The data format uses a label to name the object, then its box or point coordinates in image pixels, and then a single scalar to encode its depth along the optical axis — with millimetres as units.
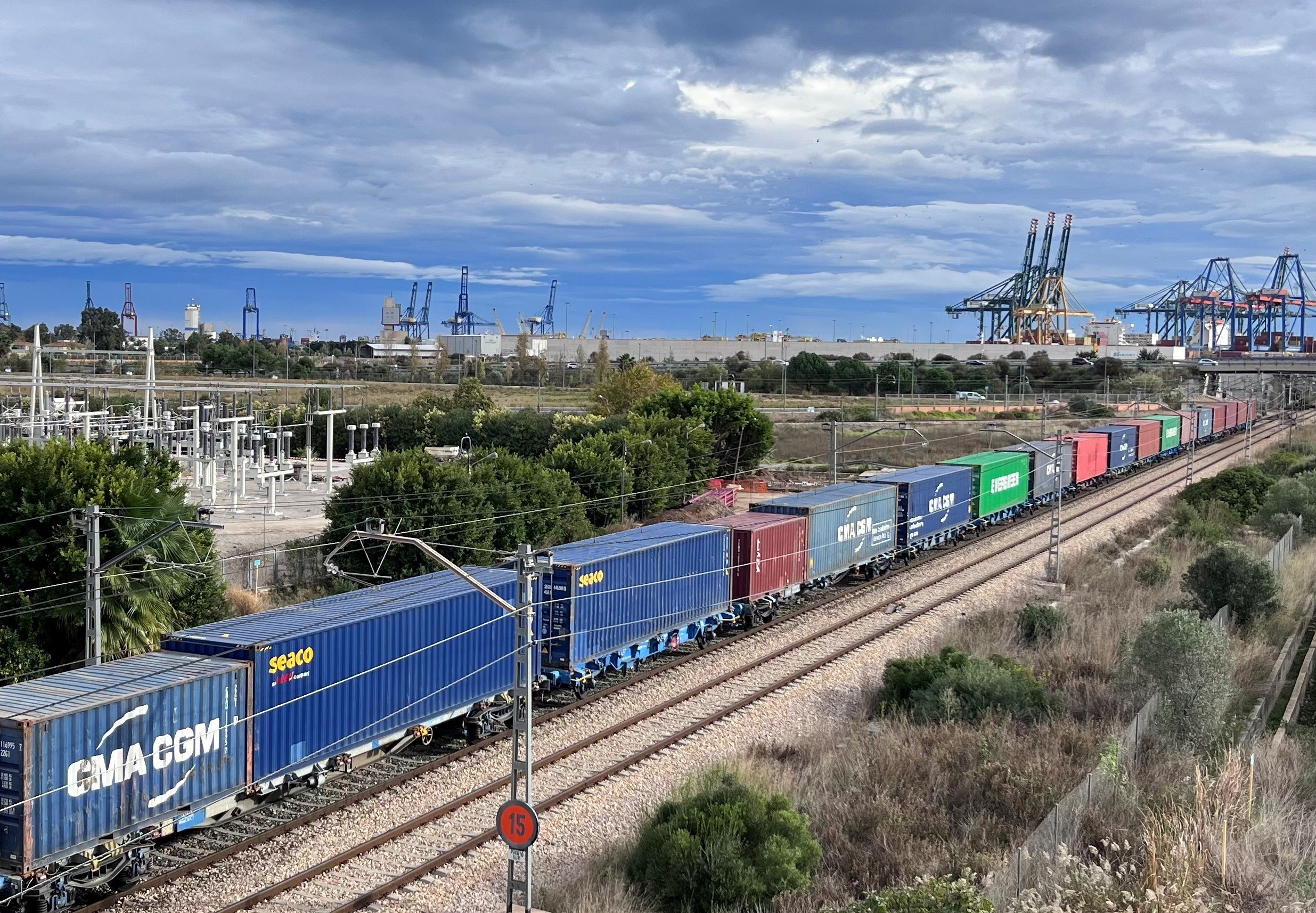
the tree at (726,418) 58844
